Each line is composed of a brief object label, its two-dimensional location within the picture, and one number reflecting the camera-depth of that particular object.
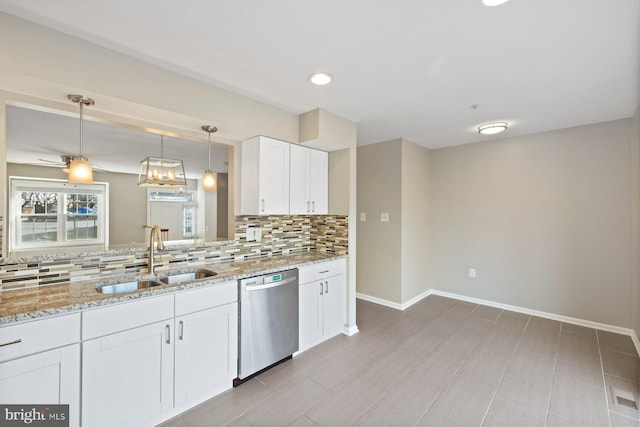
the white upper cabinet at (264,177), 2.74
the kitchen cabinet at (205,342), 1.91
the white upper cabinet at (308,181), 3.04
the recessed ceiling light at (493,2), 1.43
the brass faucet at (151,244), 2.25
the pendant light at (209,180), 2.75
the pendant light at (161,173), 2.63
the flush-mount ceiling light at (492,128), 3.32
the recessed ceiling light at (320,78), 2.22
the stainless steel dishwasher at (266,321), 2.25
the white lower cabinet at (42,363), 1.34
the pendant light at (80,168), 1.84
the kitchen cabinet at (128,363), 1.56
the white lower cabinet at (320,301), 2.75
